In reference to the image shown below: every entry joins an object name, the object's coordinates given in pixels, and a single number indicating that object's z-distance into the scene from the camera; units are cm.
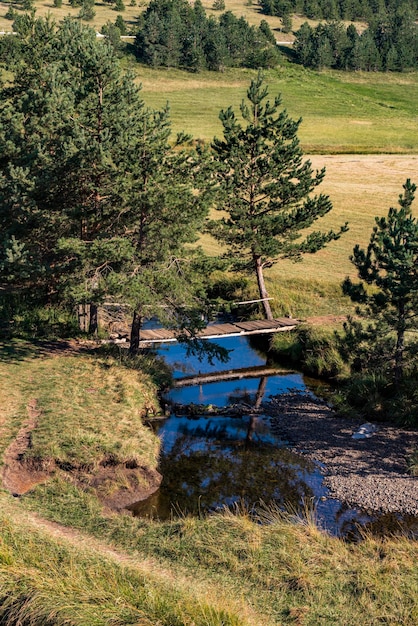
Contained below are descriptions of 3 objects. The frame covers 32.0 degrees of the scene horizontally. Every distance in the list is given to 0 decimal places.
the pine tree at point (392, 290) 2622
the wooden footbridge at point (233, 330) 3416
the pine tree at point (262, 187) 3662
